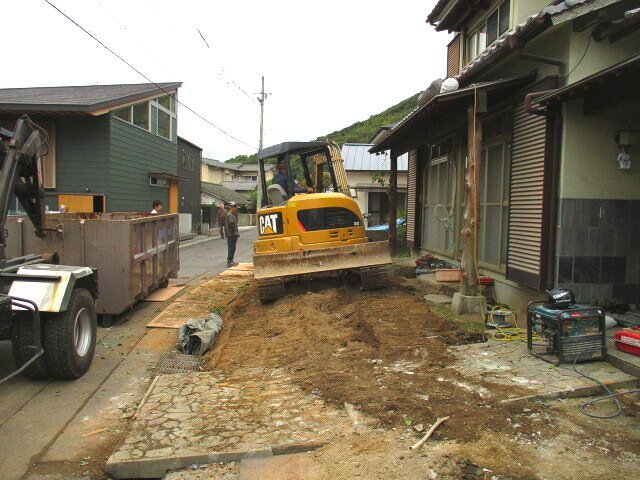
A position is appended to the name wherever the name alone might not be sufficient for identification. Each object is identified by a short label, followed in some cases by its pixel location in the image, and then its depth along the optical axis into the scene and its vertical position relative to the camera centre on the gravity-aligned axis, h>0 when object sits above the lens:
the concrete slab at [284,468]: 3.18 -1.66
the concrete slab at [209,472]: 3.30 -1.73
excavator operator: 8.67 +0.54
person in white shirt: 13.01 +0.10
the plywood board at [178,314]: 7.67 -1.66
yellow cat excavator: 7.61 -0.46
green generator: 4.59 -1.05
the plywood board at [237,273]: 11.81 -1.45
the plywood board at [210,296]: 9.04 -1.59
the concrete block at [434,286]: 7.91 -1.13
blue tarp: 16.30 -0.41
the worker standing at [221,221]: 27.55 -0.50
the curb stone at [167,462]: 3.42 -1.70
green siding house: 15.20 +2.26
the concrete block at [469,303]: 6.86 -1.19
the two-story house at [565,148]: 5.70 +0.86
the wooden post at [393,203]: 12.58 +0.30
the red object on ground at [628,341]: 4.50 -1.11
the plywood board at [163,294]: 9.62 -1.66
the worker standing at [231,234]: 14.88 -0.66
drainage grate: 5.67 -1.77
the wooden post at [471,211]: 6.75 +0.07
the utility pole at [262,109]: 35.15 +7.28
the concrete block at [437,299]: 7.43 -1.25
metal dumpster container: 7.45 -0.56
